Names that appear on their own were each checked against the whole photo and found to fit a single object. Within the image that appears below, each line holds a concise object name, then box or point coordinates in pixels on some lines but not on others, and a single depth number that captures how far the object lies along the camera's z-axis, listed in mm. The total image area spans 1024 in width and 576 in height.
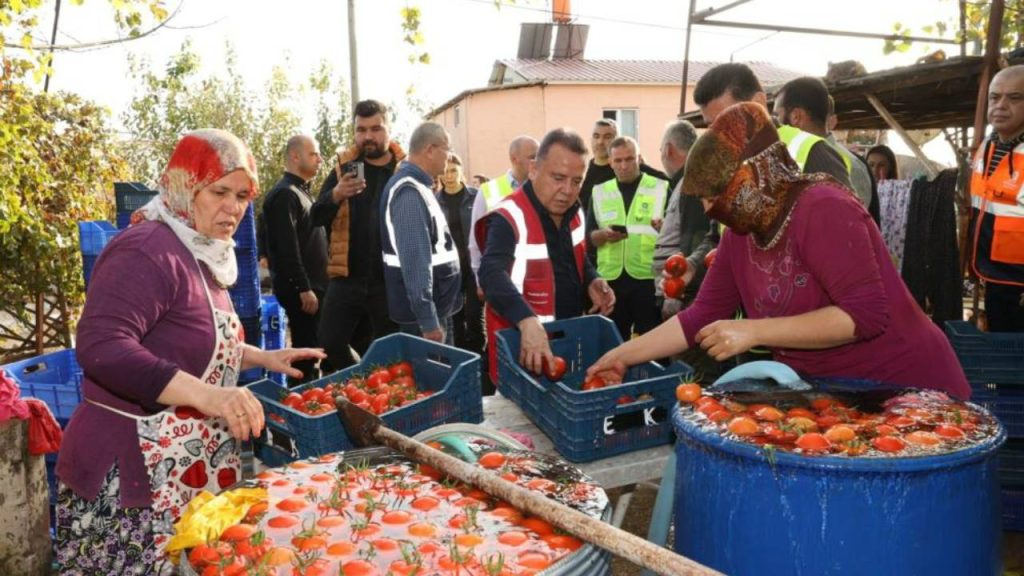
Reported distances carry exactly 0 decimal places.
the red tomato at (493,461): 2061
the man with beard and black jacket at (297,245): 6152
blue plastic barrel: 1758
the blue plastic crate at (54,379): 3979
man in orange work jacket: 4766
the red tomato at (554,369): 3259
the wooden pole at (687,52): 7992
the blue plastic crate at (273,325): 5715
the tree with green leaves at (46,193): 6695
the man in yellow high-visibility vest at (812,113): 4051
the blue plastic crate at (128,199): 4285
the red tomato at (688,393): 2340
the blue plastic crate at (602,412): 2855
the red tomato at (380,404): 3197
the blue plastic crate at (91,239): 4156
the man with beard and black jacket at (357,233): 5320
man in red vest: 3910
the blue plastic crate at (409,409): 2836
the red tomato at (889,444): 1810
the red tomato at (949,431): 1900
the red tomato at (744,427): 1970
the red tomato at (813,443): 1837
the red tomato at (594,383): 3289
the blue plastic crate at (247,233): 4570
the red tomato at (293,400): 3295
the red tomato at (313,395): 3353
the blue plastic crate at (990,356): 3508
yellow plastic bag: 1674
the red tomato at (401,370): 3736
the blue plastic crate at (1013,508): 3697
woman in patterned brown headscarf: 2332
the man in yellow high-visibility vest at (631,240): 6500
